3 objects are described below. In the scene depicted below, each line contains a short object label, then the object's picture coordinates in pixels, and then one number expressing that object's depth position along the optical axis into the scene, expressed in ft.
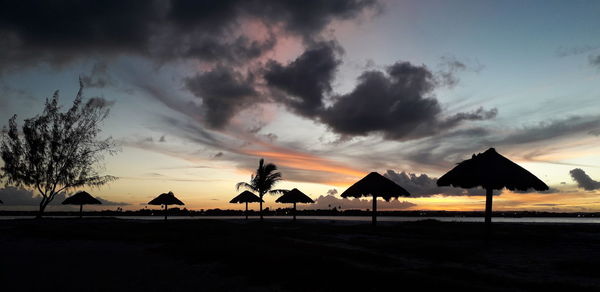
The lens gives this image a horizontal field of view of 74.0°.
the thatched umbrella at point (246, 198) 123.44
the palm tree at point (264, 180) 119.34
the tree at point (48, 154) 92.63
